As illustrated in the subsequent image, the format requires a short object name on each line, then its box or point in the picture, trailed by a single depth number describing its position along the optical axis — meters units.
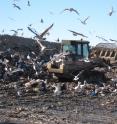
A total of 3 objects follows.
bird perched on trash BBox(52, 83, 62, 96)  18.50
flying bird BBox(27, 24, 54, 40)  25.45
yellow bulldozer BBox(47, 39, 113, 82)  22.38
